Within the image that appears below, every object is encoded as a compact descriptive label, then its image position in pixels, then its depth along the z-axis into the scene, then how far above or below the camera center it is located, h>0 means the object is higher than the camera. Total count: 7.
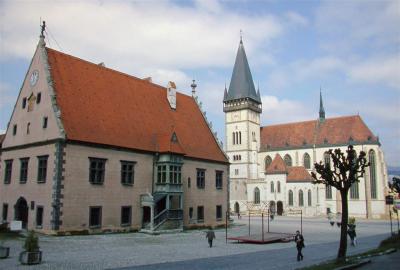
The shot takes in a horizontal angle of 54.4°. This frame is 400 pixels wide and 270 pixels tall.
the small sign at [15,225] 22.77 -1.84
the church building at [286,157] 76.69 +8.51
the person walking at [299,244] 19.38 -2.39
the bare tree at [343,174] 17.78 +1.03
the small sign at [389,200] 33.25 -0.31
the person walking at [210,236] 24.84 -2.60
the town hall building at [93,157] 27.80 +2.97
